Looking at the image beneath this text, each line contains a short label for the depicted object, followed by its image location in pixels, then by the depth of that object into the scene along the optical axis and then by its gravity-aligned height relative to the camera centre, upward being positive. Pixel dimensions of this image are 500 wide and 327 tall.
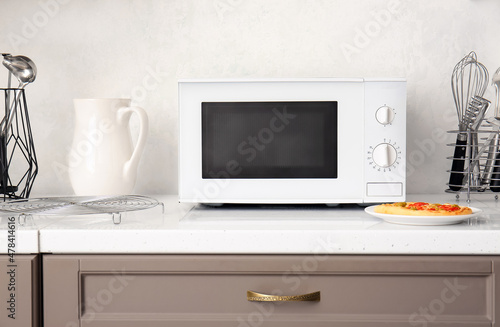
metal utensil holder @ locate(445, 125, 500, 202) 1.20 -0.03
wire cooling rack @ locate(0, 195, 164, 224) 0.98 -0.09
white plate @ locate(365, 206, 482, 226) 0.93 -0.11
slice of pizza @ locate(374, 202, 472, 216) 0.95 -0.09
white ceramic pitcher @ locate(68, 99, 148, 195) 1.25 +0.02
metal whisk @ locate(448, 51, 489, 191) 1.28 +0.16
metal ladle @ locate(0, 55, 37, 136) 1.25 +0.20
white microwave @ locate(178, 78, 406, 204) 1.10 +0.03
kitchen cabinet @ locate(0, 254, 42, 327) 0.90 -0.22
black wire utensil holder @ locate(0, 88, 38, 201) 1.25 +0.01
